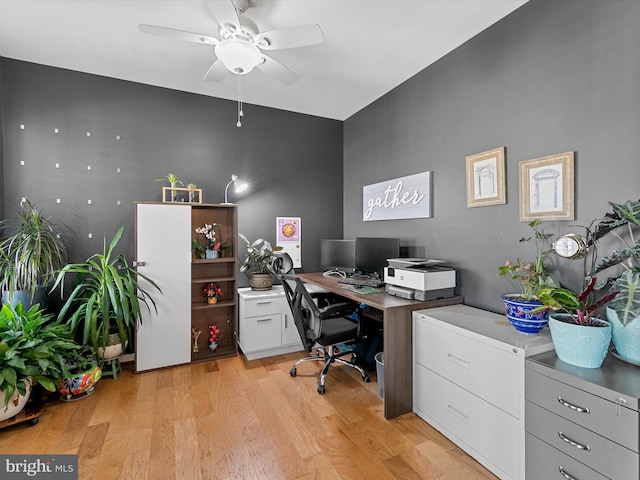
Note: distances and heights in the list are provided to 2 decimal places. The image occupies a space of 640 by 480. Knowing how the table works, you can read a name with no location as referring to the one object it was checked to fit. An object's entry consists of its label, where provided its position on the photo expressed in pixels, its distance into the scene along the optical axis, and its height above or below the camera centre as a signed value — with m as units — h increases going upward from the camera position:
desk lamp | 3.27 +0.59
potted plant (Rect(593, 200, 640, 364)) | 1.26 -0.17
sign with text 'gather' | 2.73 +0.42
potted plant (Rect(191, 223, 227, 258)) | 3.07 -0.06
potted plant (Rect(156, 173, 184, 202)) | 2.91 +0.59
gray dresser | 1.07 -0.72
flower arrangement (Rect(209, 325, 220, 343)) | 3.09 -0.98
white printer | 2.13 -0.30
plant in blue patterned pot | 1.60 -0.26
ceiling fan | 1.72 +1.23
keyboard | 2.65 -0.39
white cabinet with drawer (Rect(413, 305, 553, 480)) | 1.47 -0.80
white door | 2.71 -0.38
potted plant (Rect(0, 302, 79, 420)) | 1.82 -0.75
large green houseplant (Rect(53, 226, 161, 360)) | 2.40 -0.54
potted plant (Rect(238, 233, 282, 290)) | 3.22 -0.27
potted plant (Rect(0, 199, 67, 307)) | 2.25 -0.12
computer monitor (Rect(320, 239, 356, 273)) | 3.25 -0.18
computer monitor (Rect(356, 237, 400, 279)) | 2.76 -0.13
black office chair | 2.29 -0.69
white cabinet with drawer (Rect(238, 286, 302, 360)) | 2.96 -0.87
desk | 2.00 -0.78
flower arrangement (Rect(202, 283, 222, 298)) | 3.10 -0.54
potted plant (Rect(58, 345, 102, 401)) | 2.20 -1.02
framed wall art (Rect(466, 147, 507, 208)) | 2.07 +0.44
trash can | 2.17 -1.02
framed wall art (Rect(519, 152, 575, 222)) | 1.72 +0.31
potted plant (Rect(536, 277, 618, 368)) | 1.27 -0.39
